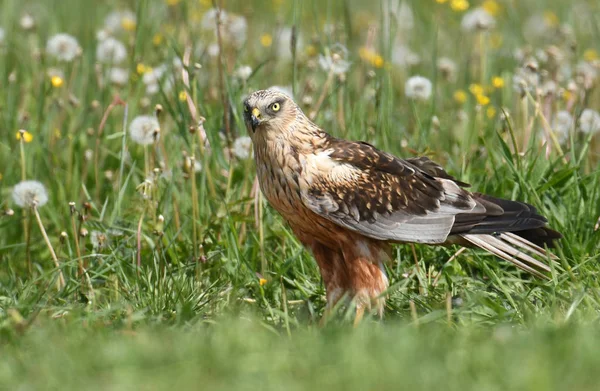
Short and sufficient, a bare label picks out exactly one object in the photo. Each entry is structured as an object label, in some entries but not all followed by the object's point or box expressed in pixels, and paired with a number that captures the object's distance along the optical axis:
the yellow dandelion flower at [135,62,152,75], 14.47
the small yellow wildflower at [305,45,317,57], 16.36
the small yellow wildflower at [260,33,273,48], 17.70
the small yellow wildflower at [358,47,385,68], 13.94
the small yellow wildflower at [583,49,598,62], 16.82
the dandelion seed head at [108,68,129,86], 14.86
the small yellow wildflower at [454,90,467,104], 15.81
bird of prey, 10.16
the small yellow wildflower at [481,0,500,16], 20.36
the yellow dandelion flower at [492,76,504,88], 14.97
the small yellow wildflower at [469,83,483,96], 14.55
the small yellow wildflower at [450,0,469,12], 14.84
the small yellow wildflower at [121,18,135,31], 18.14
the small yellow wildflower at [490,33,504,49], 18.28
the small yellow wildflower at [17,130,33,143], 11.15
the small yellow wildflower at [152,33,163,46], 16.49
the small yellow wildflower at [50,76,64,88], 13.23
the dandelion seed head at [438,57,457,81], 16.25
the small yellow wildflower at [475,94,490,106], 14.34
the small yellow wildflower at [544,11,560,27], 19.97
